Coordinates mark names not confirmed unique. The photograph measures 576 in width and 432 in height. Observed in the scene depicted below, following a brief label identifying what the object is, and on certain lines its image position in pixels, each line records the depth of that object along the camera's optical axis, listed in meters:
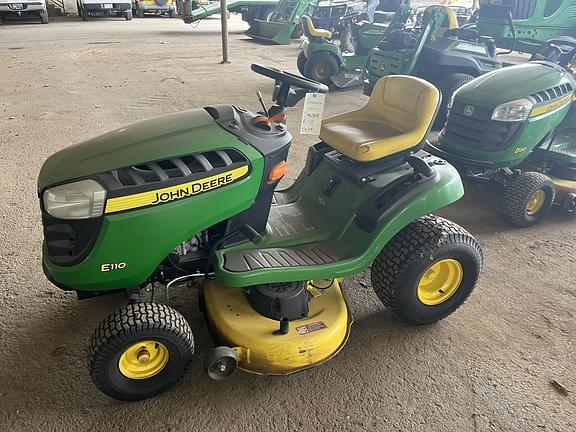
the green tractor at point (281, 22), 8.55
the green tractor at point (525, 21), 6.00
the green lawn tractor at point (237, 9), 9.80
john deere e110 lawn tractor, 1.49
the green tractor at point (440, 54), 4.64
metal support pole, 6.92
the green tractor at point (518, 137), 2.86
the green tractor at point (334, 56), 5.91
